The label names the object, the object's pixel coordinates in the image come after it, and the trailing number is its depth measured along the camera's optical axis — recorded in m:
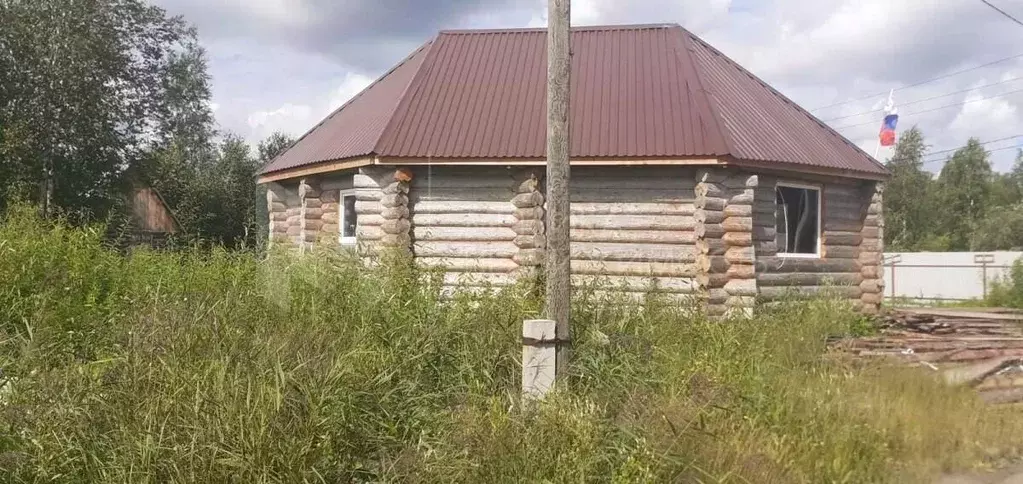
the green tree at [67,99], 25.06
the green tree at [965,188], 54.88
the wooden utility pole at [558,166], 6.25
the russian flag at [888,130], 29.61
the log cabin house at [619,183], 11.21
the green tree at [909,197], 53.78
